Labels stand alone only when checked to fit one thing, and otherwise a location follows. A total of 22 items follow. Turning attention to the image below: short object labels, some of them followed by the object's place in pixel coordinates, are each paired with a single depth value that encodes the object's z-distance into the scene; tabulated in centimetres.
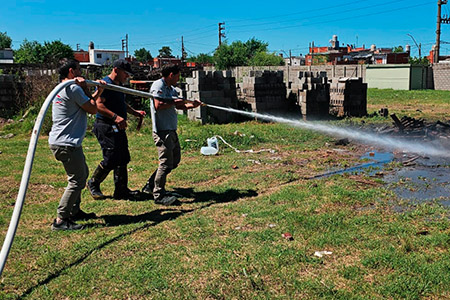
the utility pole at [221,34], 6525
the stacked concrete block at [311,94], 1544
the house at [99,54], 9774
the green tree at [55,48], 7256
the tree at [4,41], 8762
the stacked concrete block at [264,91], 1513
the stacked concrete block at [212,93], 1445
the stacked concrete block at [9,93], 1606
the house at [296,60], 8450
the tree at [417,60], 4614
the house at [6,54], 7200
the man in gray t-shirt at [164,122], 596
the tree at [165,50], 11281
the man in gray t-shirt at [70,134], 486
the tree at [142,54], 12256
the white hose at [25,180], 378
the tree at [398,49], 8344
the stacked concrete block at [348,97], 1623
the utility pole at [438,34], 3912
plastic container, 988
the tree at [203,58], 10050
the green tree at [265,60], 5581
